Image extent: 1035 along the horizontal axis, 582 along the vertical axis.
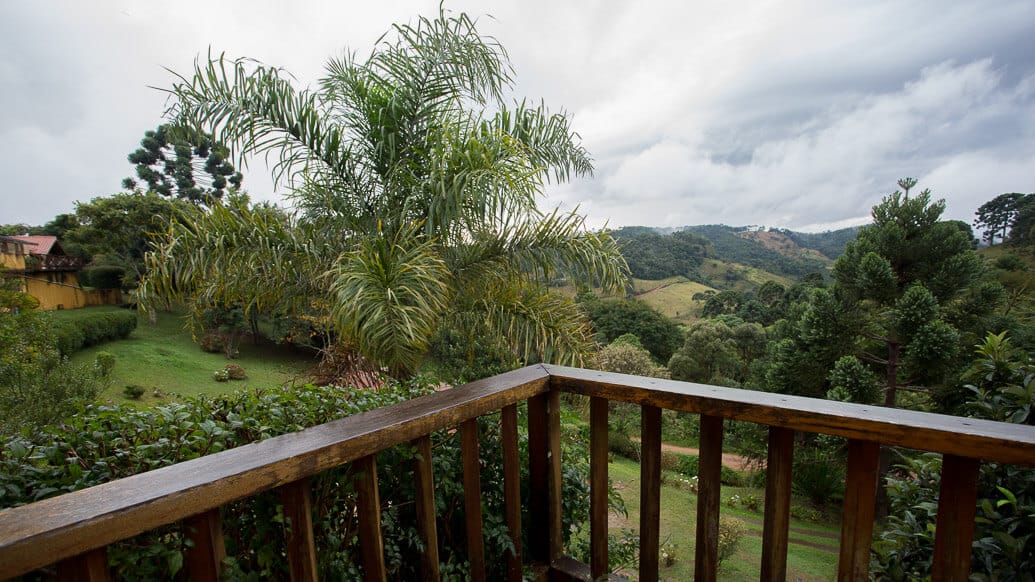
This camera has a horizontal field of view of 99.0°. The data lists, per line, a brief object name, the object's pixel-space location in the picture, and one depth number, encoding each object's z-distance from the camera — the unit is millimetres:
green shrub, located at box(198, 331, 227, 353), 15922
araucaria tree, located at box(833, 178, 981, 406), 8367
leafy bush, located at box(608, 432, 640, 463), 13805
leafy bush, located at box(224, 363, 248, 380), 14008
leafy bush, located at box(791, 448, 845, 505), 9618
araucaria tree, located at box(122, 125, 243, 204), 21188
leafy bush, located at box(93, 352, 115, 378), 9531
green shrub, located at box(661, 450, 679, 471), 12826
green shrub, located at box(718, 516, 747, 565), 5869
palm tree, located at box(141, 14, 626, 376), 3043
